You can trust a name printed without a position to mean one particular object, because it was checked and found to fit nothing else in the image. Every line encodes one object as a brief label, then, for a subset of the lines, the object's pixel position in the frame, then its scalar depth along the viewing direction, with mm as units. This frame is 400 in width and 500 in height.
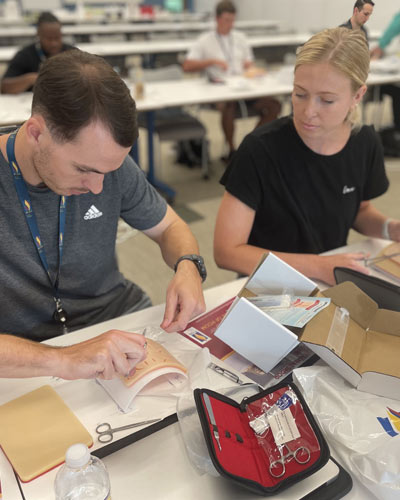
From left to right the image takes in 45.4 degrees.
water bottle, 694
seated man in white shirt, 4461
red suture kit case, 752
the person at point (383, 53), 4221
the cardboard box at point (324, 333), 920
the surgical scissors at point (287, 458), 772
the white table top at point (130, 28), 7547
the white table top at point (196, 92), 3233
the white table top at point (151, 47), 5366
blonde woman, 1305
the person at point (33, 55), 3484
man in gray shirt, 940
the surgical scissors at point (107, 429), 850
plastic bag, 753
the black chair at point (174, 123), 3797
